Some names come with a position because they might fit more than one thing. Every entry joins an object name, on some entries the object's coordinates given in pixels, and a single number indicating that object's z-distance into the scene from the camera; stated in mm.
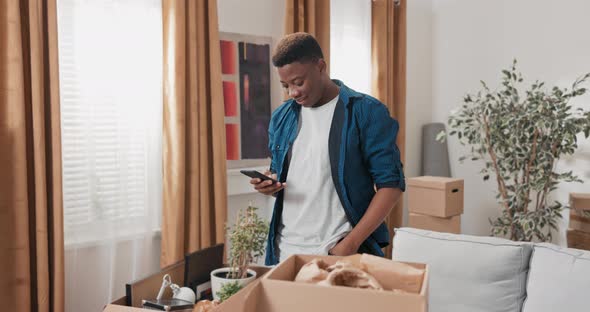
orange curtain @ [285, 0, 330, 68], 3637
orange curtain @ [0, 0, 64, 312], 2482
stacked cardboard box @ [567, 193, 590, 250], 3544
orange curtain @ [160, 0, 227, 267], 3053
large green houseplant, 3451
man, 1450
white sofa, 1731
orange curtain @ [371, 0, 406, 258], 4270
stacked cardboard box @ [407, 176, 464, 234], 3980
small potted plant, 1081
